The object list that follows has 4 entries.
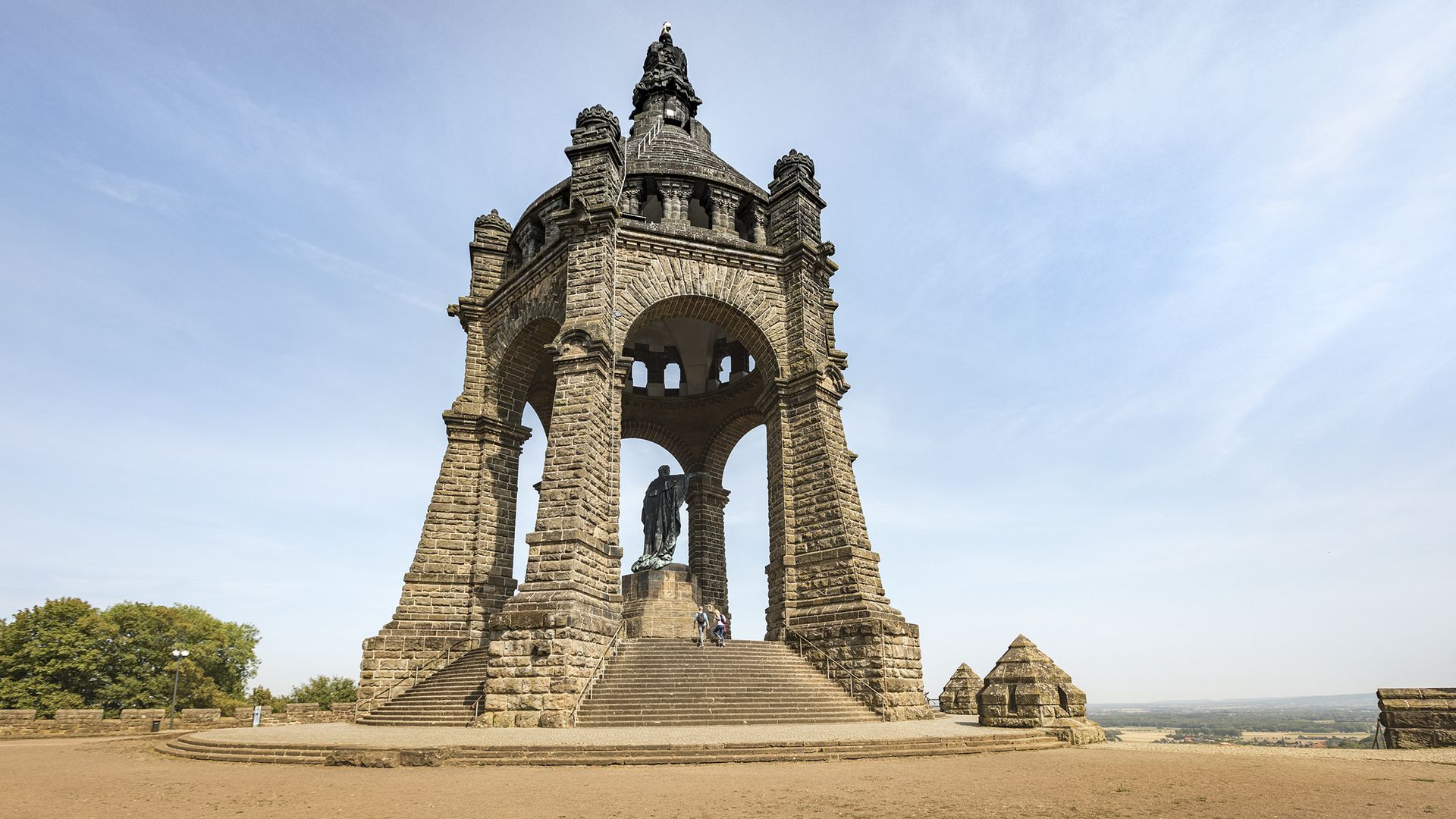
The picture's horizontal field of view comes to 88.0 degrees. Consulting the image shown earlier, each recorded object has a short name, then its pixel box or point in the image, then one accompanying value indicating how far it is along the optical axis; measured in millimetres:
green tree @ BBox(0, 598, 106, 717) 28625
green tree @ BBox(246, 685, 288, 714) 35094
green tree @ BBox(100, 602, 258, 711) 31109
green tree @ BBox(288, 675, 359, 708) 31812
